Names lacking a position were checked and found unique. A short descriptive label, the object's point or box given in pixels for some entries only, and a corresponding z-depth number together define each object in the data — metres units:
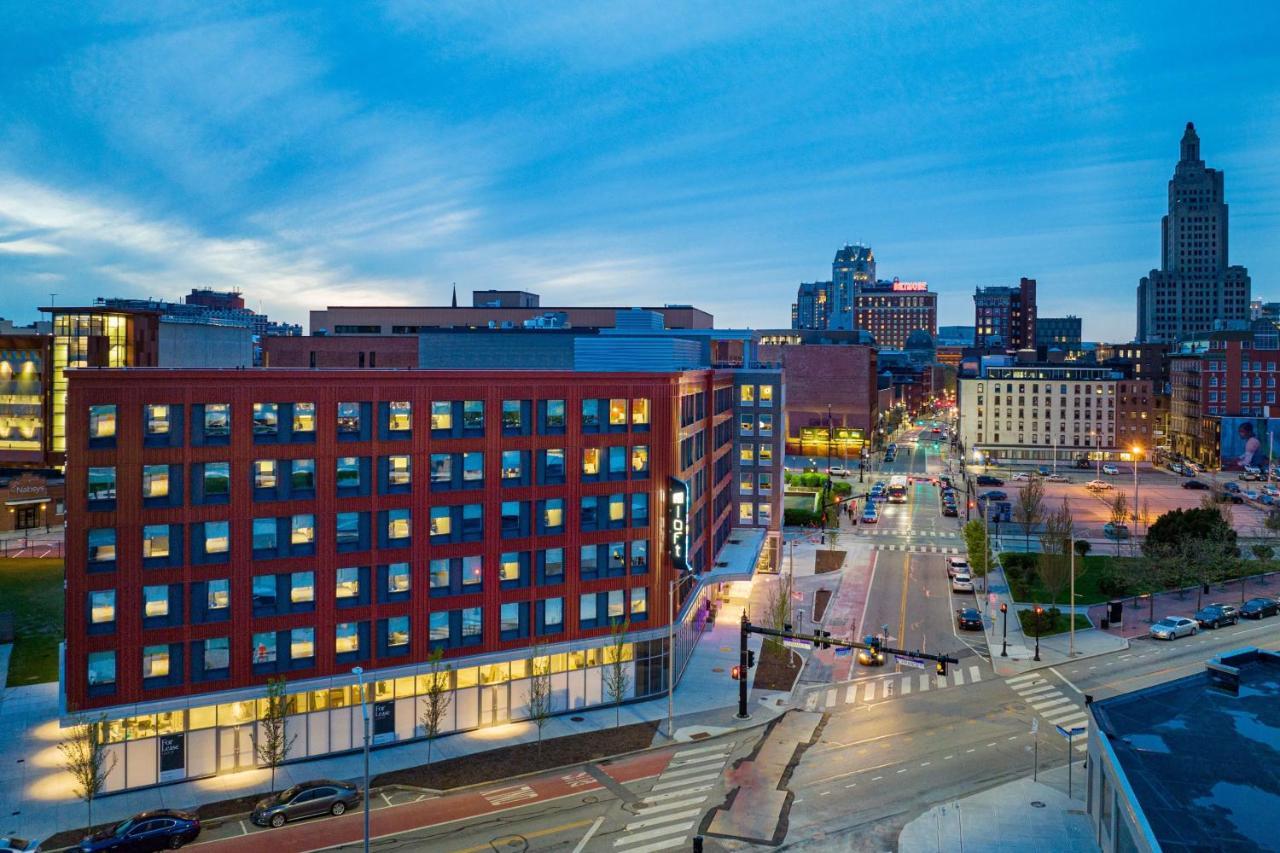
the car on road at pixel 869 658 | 60.72
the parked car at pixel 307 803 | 39.47
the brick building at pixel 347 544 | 42.94
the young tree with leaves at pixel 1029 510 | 97.69
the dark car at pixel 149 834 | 36.34
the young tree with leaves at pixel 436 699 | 47.28
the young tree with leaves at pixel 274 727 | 43.03
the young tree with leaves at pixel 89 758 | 39.00
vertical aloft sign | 56.88
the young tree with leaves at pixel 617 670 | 51.94
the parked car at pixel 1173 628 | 67.44
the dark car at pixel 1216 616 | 70.62
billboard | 156.38
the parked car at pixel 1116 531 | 94.73
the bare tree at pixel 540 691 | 48.25
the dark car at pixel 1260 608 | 72.94
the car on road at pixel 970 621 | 69.81
